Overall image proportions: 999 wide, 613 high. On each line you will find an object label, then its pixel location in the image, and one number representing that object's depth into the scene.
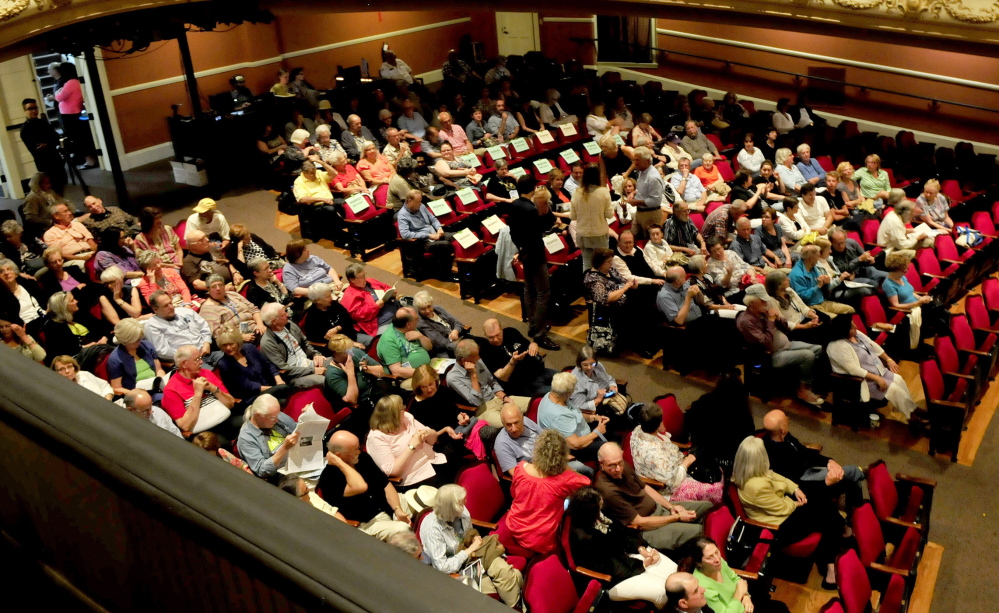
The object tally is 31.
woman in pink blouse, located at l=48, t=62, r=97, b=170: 10.58
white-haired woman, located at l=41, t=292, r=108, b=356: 5.45
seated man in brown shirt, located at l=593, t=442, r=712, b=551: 4.39
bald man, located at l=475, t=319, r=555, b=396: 5.71
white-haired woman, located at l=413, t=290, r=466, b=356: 6.05
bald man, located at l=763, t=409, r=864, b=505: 4.78
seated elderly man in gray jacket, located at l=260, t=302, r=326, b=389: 5.48
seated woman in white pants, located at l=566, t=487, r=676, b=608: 4.02
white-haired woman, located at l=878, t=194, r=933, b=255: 8.00
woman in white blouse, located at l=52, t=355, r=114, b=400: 4.66
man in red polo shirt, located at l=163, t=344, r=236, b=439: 4.70
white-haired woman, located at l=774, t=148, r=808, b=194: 9.41
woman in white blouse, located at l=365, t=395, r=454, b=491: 4.55
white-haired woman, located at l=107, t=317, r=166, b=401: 5.12
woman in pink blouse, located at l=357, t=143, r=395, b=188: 9.16
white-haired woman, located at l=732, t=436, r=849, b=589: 4.50
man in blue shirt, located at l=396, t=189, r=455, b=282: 7.79
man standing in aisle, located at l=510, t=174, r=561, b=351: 6.53
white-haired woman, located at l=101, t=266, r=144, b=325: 5.93
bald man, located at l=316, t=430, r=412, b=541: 4.29
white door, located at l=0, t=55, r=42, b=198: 9.80
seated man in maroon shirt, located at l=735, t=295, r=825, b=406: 6.03
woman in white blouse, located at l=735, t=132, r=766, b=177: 9.87
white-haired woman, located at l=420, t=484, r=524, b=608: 3.88
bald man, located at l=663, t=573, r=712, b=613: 3.55
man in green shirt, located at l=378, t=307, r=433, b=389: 5.74
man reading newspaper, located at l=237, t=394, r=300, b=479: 4.44
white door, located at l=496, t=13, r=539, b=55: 15.22
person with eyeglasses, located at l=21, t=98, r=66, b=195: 9.35
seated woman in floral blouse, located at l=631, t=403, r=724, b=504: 4.79
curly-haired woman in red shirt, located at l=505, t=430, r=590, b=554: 4.19
